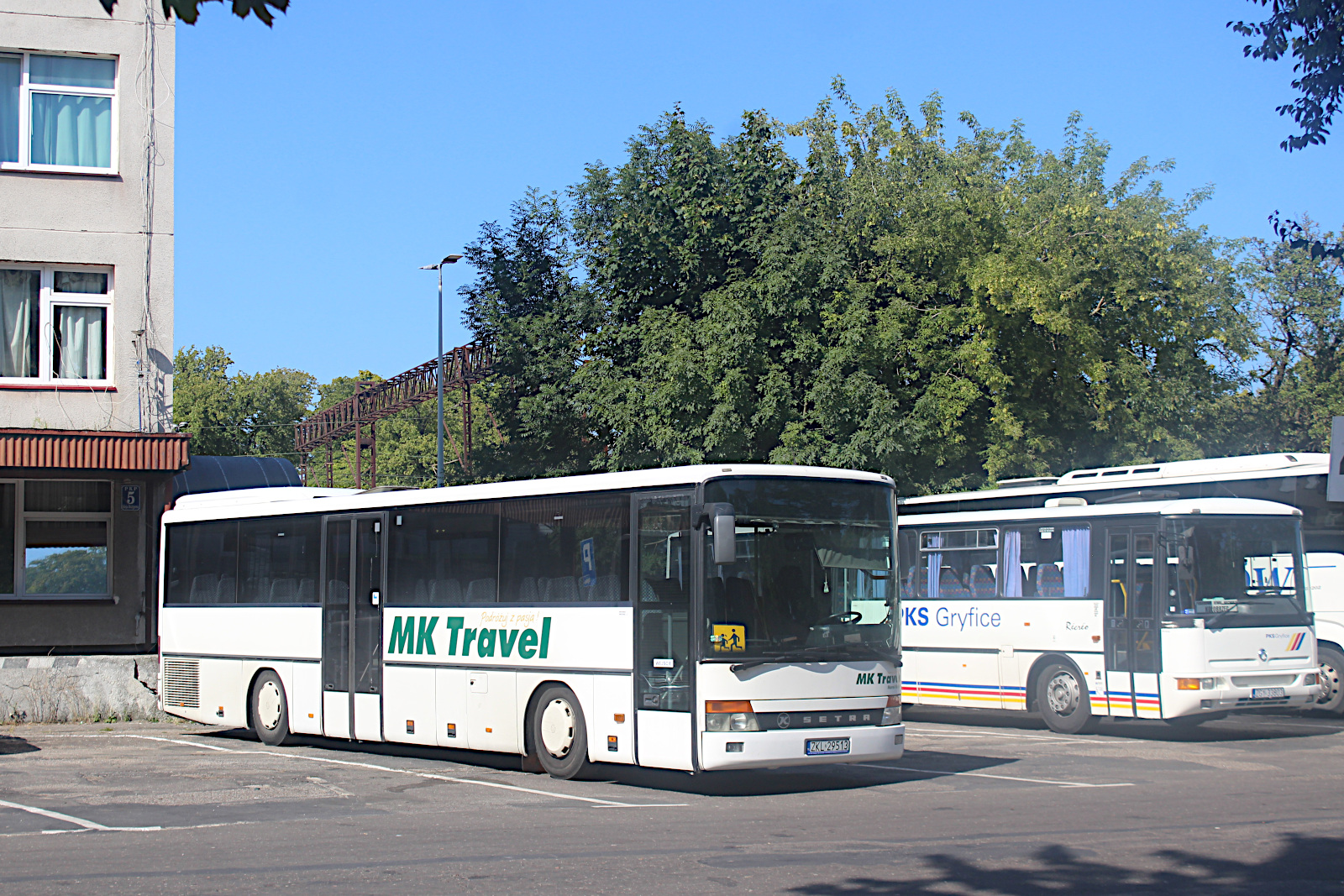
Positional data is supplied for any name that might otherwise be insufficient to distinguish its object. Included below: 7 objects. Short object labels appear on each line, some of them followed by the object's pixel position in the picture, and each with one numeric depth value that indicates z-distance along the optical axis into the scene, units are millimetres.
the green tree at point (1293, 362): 48219
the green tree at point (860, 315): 29656
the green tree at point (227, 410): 75688
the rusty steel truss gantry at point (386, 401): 46438
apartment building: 21344
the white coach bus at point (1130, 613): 17156
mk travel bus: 12422
